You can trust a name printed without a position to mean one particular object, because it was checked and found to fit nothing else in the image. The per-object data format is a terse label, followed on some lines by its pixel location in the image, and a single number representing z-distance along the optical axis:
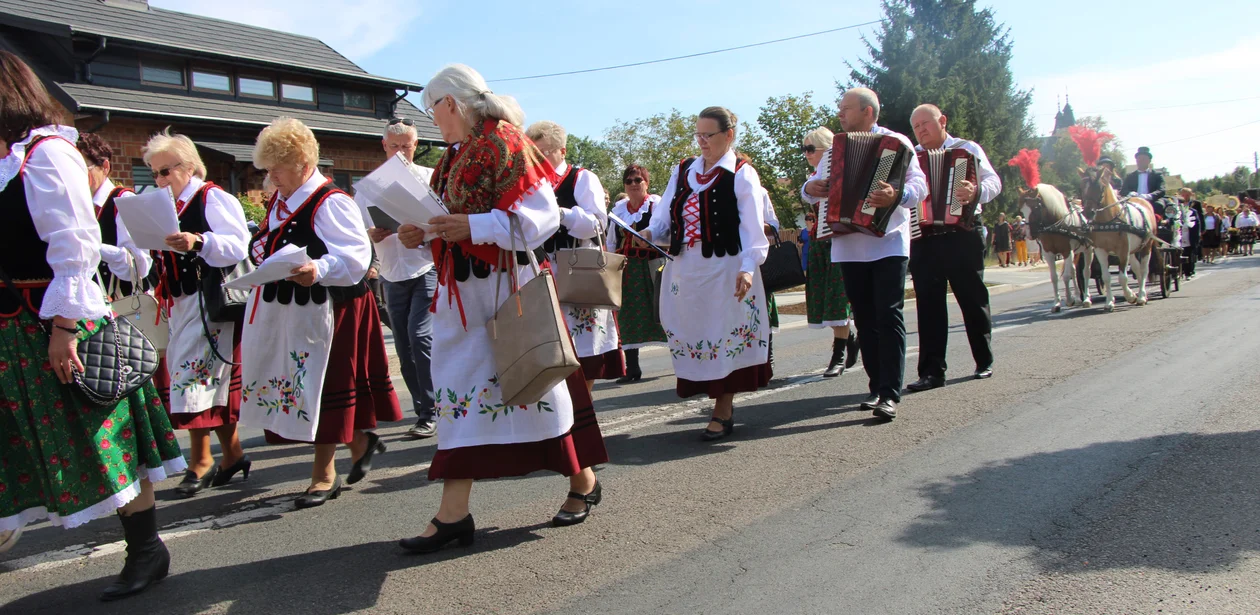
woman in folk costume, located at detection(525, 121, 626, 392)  5.50
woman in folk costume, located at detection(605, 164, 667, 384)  8.15
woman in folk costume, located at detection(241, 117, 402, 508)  4.40
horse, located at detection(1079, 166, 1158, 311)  13.09
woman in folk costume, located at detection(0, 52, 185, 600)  2.94
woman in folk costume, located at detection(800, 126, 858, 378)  8.15
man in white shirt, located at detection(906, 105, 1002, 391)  7.03
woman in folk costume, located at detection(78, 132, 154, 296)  4.80
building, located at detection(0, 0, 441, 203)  21.38
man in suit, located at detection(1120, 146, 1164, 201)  14.38
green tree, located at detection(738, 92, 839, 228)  29.09
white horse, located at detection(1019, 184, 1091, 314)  13.12
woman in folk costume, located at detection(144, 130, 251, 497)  4.76
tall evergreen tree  40.75
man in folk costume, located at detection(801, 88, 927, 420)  5.88
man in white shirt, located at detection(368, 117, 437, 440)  6.22
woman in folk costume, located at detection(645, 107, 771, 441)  5.42
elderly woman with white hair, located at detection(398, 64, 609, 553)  3.58
